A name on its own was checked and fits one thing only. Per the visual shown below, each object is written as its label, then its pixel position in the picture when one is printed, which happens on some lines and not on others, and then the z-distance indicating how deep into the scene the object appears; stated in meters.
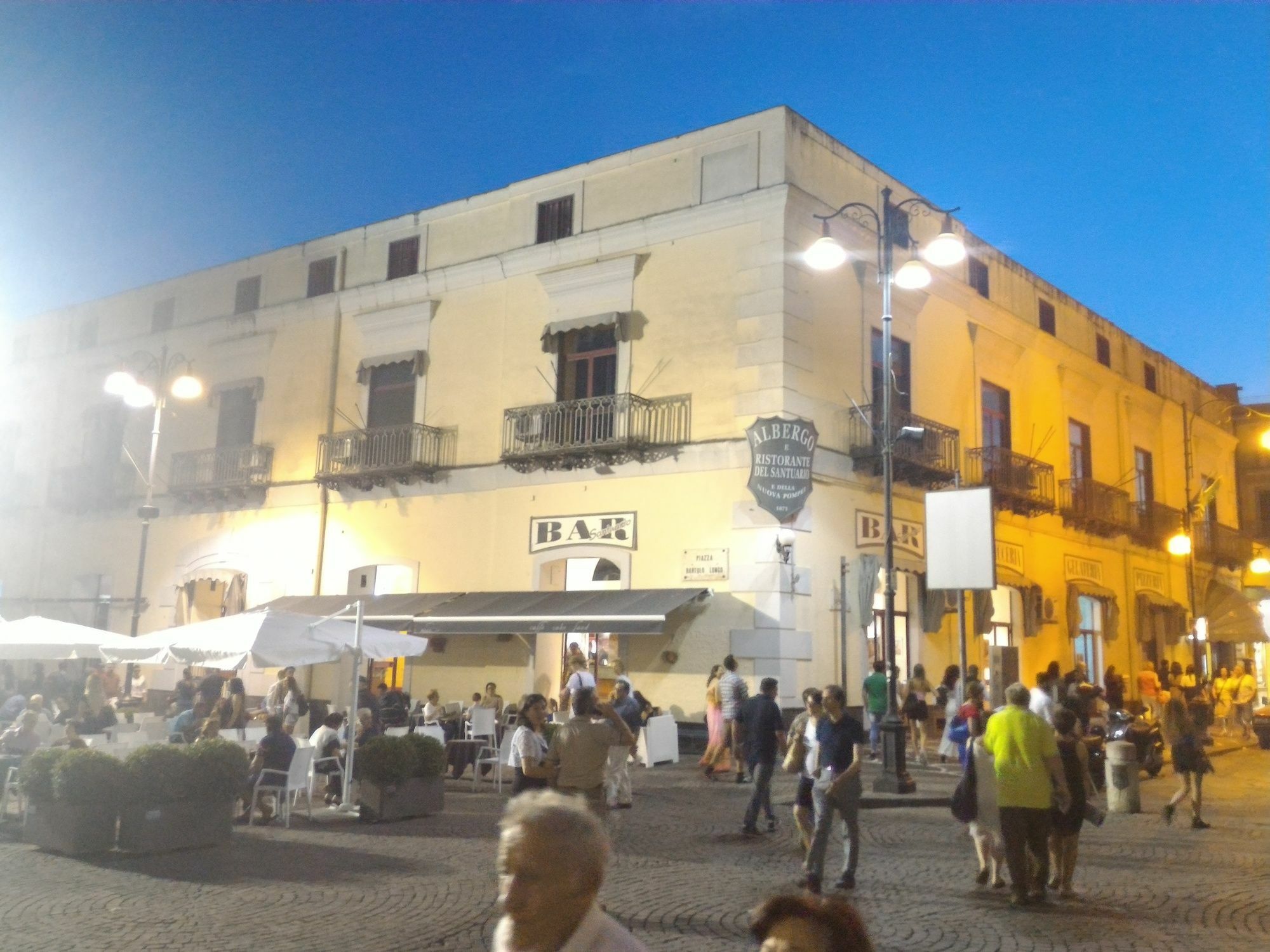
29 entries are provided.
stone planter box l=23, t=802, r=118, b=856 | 9.89
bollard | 13.63
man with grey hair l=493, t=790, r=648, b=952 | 2.87
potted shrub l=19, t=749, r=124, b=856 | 9.89
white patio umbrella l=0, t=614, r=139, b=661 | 14.59
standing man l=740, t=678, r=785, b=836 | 11.14
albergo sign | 17.64
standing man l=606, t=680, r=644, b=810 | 12.99
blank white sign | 12.98
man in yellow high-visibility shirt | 8.30
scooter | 17.64
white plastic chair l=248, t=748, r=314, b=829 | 11.92
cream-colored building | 18.64
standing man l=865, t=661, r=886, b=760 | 17.25
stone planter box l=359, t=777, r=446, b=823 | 12.06
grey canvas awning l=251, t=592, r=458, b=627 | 20.56
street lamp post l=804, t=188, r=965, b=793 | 13.43
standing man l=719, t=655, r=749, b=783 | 15.91
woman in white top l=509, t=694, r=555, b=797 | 8.97
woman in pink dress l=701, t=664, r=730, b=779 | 16.25
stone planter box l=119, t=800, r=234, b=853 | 9.95
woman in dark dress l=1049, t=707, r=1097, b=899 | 8.60
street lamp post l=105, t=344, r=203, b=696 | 19.25
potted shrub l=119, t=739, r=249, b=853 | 9.97
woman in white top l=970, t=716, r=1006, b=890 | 8.85
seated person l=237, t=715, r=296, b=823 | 12.12
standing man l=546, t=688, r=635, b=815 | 8.49
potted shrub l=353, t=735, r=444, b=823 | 12.04
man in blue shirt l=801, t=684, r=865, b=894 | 8.71
